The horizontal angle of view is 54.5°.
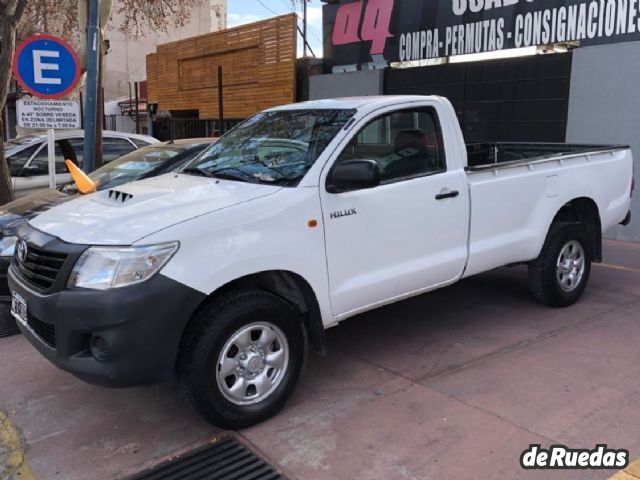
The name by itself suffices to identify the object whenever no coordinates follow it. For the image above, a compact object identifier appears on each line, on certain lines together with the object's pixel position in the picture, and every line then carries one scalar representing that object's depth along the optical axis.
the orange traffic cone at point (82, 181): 5.31
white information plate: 6.94
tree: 9.05
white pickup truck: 3.20
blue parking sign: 6.81
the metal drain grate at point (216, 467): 3.19
